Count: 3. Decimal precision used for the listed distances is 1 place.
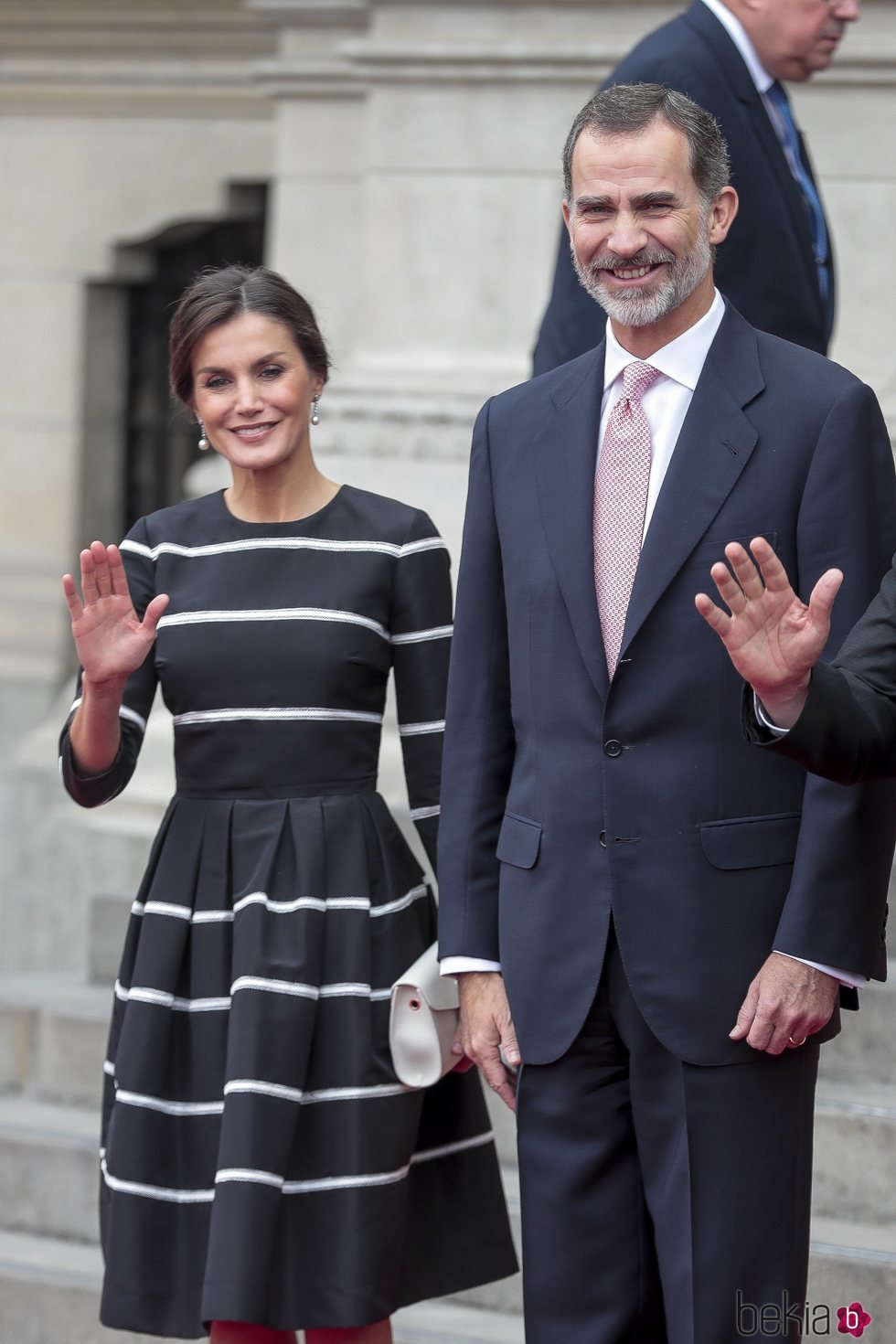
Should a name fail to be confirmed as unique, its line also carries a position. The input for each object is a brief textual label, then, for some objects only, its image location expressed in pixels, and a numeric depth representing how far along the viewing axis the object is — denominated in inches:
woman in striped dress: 248.7
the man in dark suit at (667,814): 209.9
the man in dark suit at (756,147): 296.0
